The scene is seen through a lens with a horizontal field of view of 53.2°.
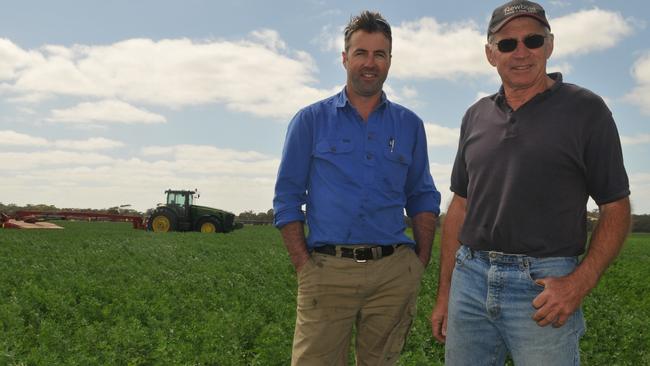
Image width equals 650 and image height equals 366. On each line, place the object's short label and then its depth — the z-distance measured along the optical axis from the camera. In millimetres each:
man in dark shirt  2527
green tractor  29969
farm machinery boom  32219
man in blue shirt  3531
